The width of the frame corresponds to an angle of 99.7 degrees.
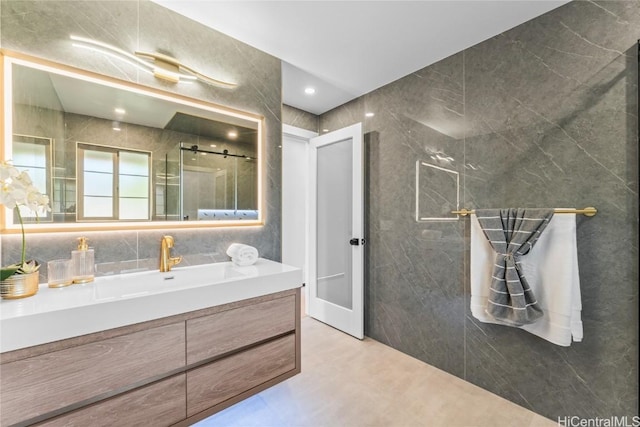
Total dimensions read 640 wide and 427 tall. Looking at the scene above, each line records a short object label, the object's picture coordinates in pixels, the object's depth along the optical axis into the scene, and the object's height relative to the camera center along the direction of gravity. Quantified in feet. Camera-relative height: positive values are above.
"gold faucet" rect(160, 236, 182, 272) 5.40 -0.79
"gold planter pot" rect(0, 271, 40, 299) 3.63 -1.00
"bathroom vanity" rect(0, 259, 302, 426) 3.23 -1.96
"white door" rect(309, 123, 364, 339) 8.83 -0.60
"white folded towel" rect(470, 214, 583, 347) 4.91 -1.27
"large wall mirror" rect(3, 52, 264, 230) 4.36 +1.21
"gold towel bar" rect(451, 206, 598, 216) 4.88 +0.05
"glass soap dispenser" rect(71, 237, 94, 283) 4.53 -0.83
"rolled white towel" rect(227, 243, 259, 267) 6.01 -0.92
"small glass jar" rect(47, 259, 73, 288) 4.28 -0.95
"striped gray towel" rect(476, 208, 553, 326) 5.24 -0.91
